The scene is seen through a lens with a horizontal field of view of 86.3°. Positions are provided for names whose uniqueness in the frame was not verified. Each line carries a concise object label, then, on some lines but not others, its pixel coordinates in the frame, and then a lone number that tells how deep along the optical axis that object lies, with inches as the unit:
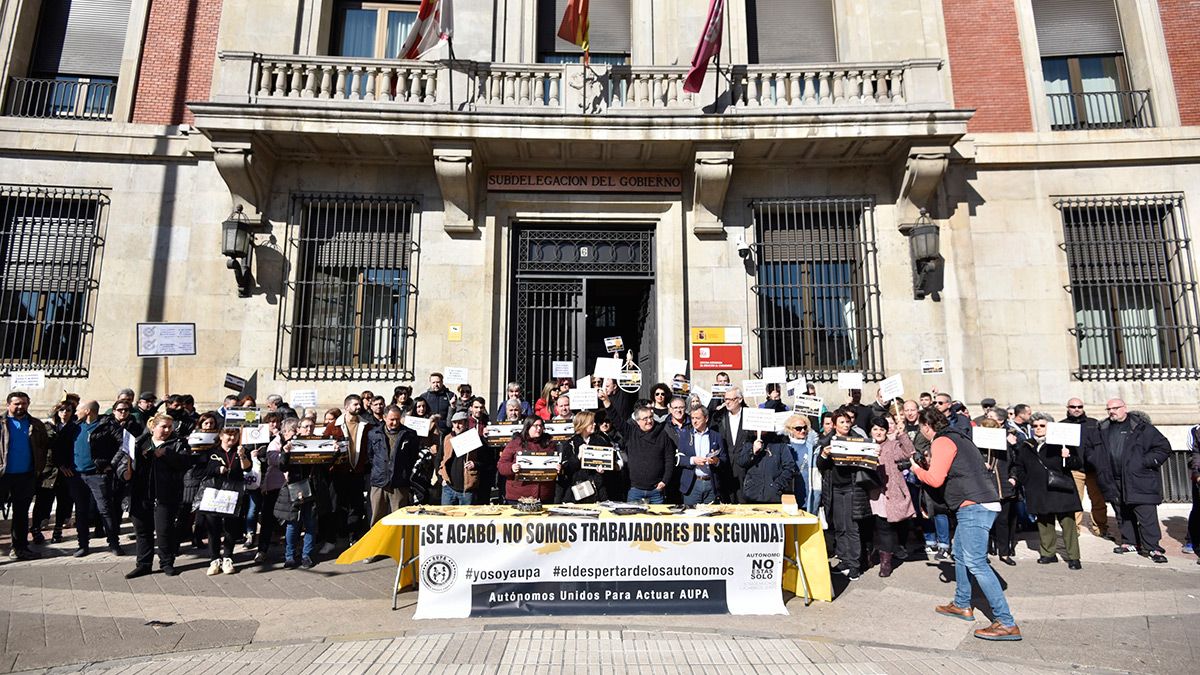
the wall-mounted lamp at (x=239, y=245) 406.9
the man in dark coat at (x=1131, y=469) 290.5
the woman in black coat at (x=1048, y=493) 276.4
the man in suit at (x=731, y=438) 286.5
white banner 206.7
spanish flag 424.8
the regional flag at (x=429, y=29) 406.9
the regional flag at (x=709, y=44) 401.7
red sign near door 432.1
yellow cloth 215.6
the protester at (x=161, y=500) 254.1
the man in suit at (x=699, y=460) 273.3
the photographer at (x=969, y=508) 188.9
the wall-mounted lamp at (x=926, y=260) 419.2
